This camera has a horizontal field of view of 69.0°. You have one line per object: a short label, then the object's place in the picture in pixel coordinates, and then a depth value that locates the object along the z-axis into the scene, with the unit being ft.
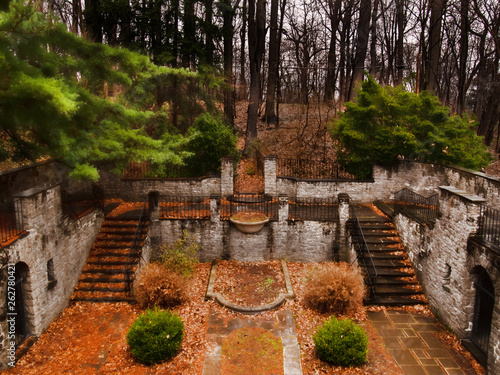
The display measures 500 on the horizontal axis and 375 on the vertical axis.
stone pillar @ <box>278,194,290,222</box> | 44.65
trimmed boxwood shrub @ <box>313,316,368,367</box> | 26.32
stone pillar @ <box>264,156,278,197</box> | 52.75
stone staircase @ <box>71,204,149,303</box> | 36.81
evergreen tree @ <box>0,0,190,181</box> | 26.32
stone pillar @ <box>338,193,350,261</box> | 44.62
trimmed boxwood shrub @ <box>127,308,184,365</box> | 26.53
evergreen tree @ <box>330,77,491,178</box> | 47.55
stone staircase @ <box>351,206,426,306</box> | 36.55
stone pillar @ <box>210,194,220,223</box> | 44.29
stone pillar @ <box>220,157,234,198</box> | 52.42
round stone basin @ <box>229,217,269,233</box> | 43.74
